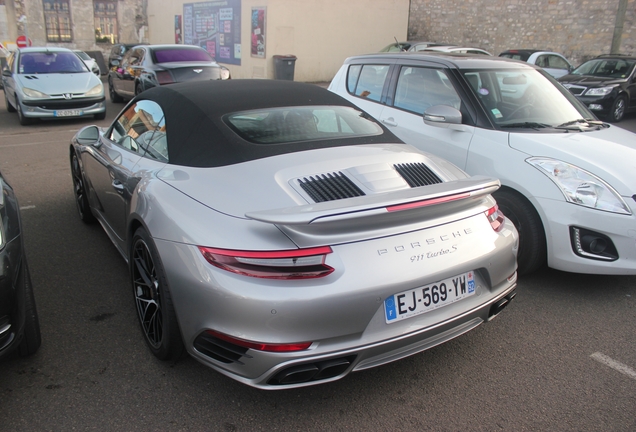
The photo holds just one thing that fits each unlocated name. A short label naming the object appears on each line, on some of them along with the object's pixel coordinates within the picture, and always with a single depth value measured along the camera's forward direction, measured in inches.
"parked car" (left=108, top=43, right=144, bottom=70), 874.9
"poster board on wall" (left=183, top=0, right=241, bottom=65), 876.6
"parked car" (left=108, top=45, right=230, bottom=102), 473.1
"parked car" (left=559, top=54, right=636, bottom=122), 476.7
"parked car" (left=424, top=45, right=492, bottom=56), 541.6
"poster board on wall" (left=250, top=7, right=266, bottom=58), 802.8
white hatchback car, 143.3
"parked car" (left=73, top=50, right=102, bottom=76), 504.2
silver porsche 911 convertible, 86.7
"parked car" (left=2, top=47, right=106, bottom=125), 419.2
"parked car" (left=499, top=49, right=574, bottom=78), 620.7
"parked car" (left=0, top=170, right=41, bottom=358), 94.8
